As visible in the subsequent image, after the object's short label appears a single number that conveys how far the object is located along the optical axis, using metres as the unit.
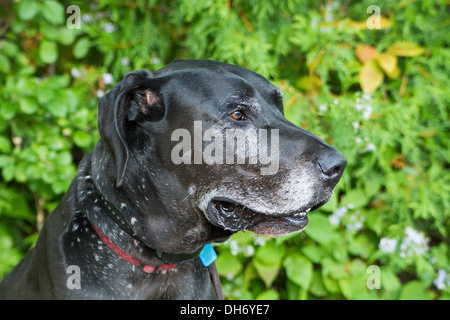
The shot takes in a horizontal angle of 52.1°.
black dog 2.13
